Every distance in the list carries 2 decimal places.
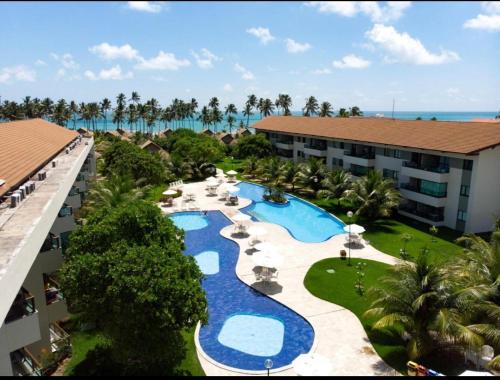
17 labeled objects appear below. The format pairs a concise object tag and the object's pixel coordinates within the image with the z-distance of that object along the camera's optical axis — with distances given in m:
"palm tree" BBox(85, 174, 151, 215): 27.70
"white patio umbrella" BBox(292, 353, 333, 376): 13.80
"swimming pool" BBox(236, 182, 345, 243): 34.75
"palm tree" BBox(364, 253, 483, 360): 15.11
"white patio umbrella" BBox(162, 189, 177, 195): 44.44
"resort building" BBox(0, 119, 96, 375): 11.55
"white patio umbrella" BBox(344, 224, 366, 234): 29.67
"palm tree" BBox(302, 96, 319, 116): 119.00
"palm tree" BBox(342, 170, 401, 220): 34.78
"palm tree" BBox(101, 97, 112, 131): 126.56
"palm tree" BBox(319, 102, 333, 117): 113.06
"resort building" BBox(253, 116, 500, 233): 31.80
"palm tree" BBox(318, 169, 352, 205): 39.71
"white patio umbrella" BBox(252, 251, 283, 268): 23.75
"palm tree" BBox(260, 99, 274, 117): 127.31
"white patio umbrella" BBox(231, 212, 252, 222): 33.59
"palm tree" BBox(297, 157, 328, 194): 45.19
